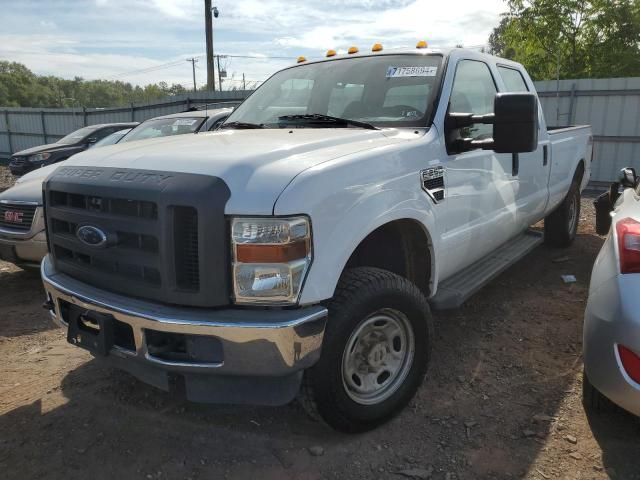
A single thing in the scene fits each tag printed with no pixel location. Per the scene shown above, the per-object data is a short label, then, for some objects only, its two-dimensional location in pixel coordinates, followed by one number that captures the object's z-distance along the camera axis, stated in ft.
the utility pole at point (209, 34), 62.47
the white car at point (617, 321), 7.54
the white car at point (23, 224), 15.72
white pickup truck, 7.06
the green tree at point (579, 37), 53.11
